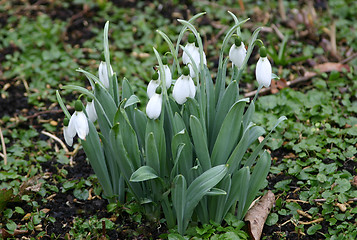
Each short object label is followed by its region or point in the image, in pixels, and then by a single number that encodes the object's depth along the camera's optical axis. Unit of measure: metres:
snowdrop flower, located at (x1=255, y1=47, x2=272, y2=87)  1.95
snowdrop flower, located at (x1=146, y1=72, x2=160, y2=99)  2.06
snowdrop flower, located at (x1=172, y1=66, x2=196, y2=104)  1.93
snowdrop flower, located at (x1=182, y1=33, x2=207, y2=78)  2.05
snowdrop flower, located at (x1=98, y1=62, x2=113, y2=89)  2.16
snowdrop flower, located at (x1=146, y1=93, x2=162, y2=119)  1.93
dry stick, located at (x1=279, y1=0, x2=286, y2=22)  4.27
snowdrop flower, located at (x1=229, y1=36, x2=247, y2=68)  2.04
